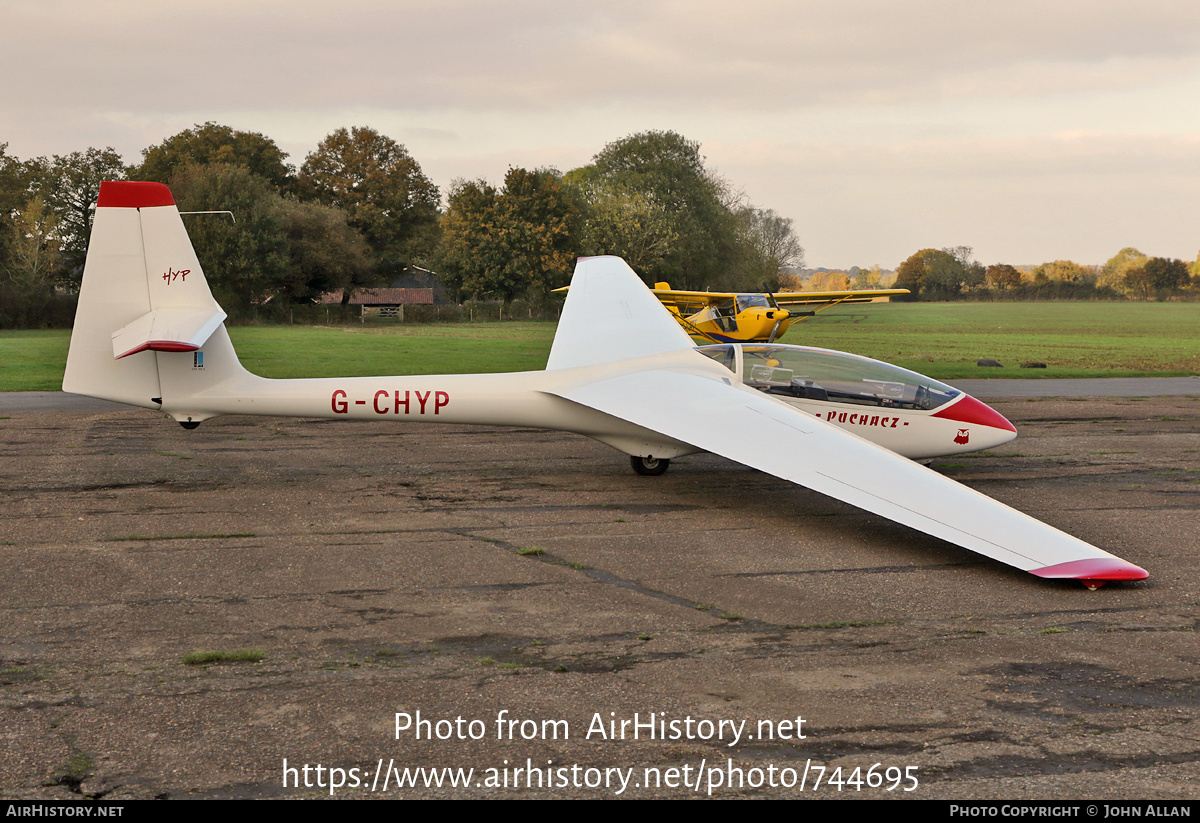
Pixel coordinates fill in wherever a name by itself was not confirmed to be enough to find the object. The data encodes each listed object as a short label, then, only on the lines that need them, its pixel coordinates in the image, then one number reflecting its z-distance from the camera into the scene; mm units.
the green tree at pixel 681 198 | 97750
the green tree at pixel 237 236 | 69062
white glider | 10961
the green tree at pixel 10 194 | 63219
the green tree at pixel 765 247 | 112062
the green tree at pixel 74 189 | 70250
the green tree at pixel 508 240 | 83188
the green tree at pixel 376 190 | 95062
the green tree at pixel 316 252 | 74938
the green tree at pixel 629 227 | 92625
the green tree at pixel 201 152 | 86250
